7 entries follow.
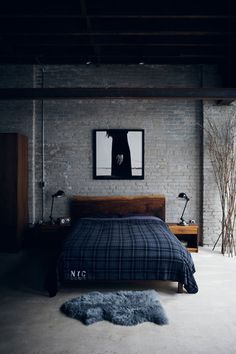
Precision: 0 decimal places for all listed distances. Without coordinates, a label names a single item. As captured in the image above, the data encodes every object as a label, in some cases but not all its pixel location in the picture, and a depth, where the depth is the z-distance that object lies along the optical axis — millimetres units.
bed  3648
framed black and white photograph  5945
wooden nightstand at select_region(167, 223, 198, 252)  5465
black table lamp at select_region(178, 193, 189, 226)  5547
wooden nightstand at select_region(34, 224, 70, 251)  5551
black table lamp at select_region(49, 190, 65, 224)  5598
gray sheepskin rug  3008
